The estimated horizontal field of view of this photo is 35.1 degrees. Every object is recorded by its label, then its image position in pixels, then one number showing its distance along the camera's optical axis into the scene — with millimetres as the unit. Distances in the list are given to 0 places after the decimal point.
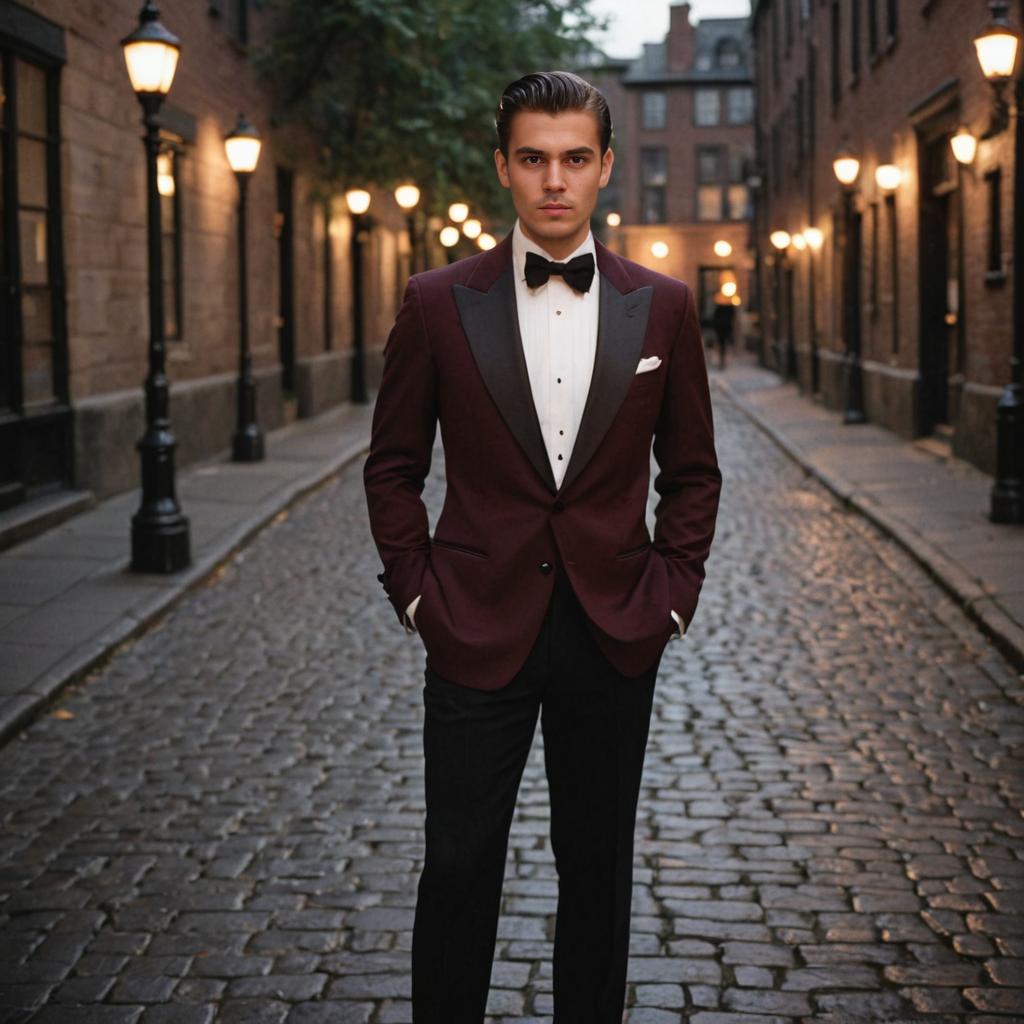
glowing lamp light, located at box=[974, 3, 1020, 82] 12281
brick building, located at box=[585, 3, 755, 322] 68875
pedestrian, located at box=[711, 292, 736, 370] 42656
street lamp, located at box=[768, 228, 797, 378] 36875
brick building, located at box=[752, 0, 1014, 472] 16062
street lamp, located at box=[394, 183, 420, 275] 25444
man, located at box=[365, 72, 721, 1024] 3092
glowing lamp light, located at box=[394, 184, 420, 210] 25422
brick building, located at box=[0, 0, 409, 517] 12609
